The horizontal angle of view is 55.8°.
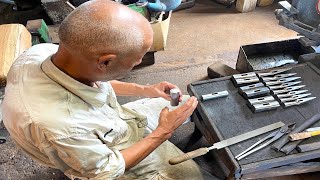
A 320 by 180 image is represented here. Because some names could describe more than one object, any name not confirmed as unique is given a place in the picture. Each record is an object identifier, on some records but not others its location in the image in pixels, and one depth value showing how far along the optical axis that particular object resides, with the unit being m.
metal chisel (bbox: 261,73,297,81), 1.62
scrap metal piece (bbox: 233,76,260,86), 1.58
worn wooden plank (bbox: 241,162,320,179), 1.29
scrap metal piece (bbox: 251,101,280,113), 1.42
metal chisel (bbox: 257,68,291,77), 1.65
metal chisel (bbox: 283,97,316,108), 1.44
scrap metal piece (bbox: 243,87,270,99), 1.49
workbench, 1.23
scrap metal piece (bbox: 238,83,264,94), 1.52
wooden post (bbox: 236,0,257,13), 3.27
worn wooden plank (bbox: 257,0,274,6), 3.43
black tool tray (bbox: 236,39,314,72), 2.21
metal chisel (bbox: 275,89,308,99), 1.49
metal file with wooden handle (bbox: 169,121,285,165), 1.24
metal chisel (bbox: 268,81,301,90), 1.56
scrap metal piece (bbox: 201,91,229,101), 1.48
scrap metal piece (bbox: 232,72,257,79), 1.61
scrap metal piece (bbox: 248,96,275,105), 1.45
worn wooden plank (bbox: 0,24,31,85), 1.51
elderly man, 0.89
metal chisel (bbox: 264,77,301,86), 1.59
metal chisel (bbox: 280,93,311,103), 1.47
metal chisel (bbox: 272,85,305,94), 1.53
